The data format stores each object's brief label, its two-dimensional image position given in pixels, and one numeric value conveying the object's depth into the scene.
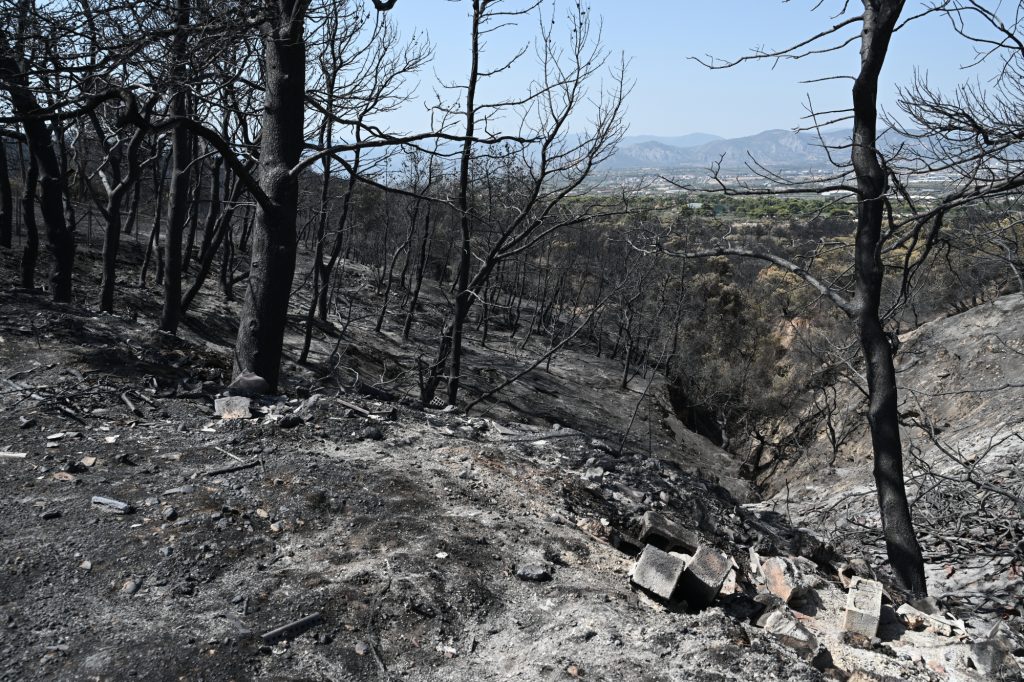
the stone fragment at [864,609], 3.67
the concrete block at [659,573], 3.59
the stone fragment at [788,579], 3.99
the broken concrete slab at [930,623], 3.86
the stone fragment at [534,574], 3.70
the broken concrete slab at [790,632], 3.34
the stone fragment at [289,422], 5.24
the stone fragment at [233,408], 5.31
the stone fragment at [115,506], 3.95
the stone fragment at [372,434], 5.30
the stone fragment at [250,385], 5.79
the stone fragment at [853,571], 4.70
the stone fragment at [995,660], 3.25
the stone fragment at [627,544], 4.25
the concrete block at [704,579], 3.62
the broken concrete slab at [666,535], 4.20
